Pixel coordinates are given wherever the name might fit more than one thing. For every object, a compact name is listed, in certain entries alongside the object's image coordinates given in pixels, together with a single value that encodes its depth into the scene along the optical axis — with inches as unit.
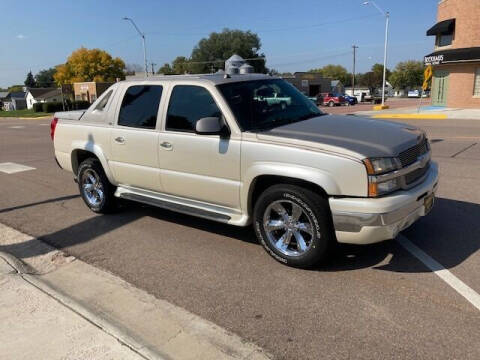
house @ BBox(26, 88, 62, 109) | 4293.8
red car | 2142.0
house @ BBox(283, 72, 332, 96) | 3145.2
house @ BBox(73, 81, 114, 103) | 2632.4
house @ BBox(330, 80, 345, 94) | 3634.6
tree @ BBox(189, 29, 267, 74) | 3622.0
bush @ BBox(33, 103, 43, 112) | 2278.5
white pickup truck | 150.3
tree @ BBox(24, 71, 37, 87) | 6683.1
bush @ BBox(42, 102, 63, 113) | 2132.1
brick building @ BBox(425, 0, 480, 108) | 1135.0
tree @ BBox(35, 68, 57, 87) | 6889.8
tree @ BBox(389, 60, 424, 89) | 4333.2
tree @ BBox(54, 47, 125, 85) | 3646.7
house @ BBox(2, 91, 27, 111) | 4803.9
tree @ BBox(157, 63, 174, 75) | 4594.5
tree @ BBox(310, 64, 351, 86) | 5652.6
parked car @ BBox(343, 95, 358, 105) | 2209.6
